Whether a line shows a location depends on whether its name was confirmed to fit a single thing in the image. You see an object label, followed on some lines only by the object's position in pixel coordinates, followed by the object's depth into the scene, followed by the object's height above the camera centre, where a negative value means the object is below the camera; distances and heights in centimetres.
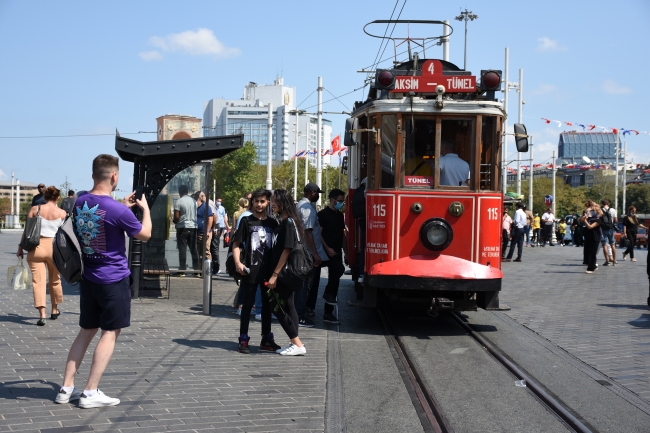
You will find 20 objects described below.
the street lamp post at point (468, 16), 3189 +741
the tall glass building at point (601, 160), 19208 +1046
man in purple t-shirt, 594 -58
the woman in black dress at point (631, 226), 2284 -66
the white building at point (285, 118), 17358 +1867
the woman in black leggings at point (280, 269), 825 -76
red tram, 993 +16
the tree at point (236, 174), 8569 +254
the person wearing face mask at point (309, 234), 1053 -46
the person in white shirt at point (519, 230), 2348 -84
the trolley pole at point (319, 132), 3981 +361
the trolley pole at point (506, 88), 4043 +582
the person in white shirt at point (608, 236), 2136 -91
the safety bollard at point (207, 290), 1123 -130
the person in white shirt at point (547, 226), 3253 -102
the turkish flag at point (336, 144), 4765 +331
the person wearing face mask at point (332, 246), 1107 -65
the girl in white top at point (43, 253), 972 -72
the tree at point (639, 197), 9900 +79
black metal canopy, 1233 +78
